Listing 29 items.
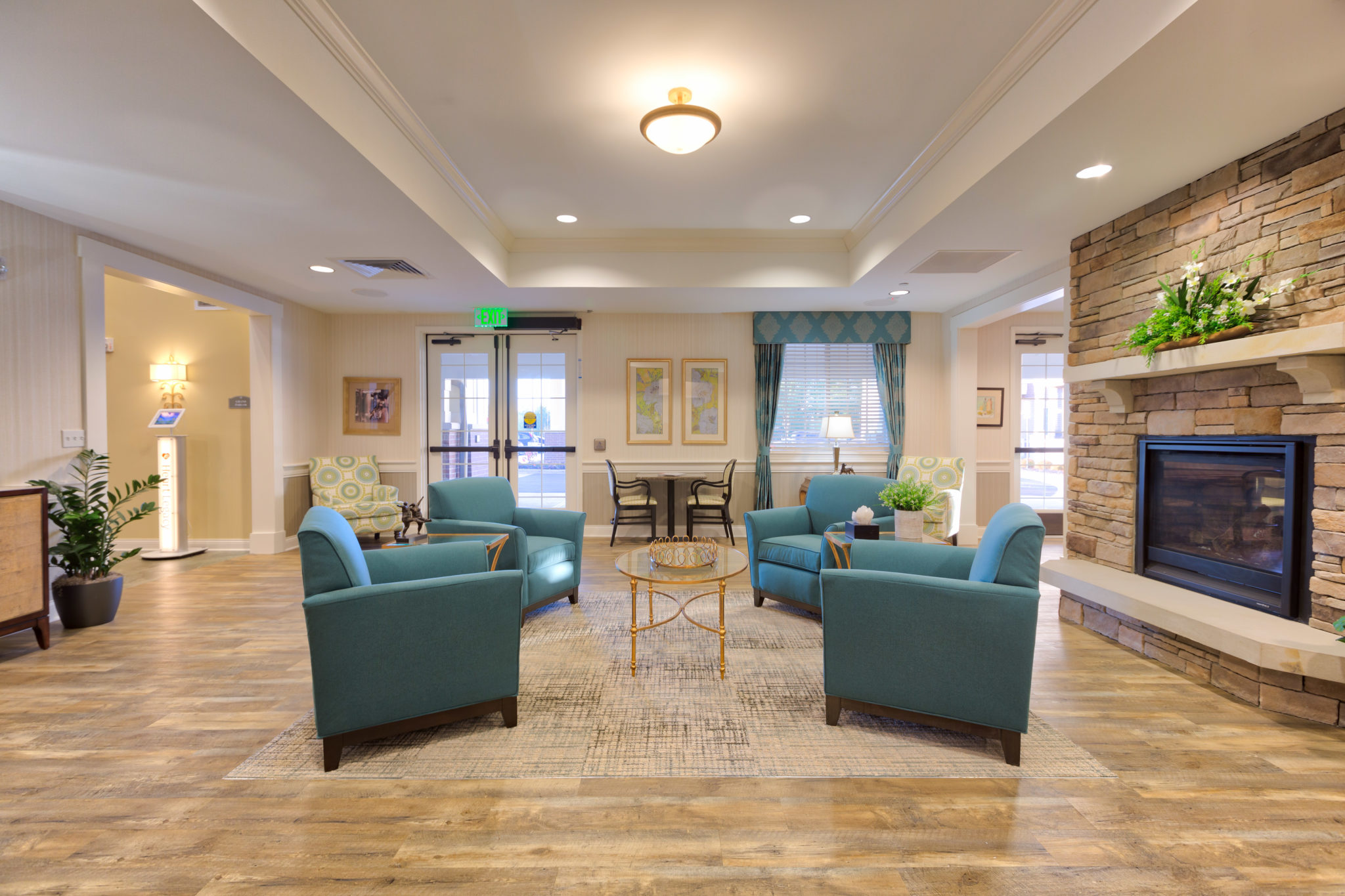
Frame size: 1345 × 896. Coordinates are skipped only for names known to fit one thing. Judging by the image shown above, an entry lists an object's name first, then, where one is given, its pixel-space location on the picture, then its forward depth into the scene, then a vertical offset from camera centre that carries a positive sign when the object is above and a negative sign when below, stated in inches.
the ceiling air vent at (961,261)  170.2 +53.9
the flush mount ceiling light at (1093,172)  115.2 +53.3
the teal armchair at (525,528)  142.7 -25.8
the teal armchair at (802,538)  142.9 -27.8
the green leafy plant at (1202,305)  107.1 +25.7
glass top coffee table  110.3 -27.5
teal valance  255.1 +47.8
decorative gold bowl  118.0 -25.0
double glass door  264.7 +10.5
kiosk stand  215.2 -22.8
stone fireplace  97.3 +6.2
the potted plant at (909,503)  131.2 -15.8
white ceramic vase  130.9 -20.6
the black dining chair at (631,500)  238.8 -27.9
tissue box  133.8 -22.6
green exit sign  245.3 +49.2
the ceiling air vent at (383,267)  181.3 +53.4
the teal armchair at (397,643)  80.6 -30.9
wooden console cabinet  121.7 -29.1
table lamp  238.1 +2.8
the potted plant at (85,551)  140.5 -30.0
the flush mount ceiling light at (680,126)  110.3 +59.9
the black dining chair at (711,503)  239.0 -28.7
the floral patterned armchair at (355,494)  229.6 -25.5
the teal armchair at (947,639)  83.1 -30.5
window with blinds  264.2 +18.7
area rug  82.4 -47.6
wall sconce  222.7 +20.0
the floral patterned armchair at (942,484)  191.3 -17.8
